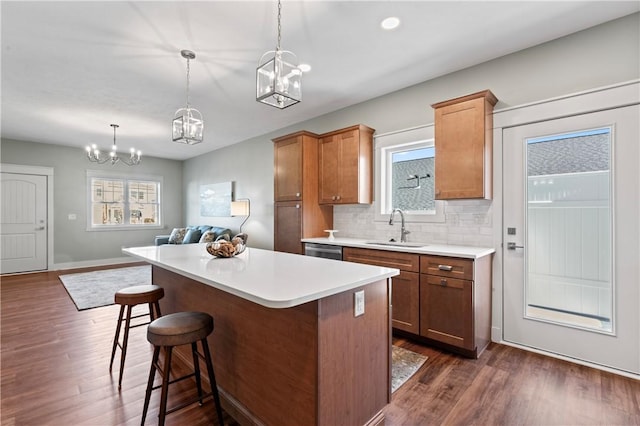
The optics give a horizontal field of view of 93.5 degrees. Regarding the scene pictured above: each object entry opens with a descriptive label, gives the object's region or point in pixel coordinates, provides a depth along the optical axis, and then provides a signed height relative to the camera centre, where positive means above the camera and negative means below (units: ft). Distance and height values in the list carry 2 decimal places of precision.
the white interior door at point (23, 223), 19.84 -0.67
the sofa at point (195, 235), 20.59 -1.59
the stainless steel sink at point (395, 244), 11.10 -1.18
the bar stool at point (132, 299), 7.55 -2.21
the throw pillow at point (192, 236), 22.22 -1.74
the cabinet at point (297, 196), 13.70 +0.79
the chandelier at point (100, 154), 16.71 +3.56
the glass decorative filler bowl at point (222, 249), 7.66 -0.92
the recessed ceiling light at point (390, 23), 7.93 +5.11
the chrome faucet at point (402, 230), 11.73 -0.67
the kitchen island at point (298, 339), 4.67 -2.28
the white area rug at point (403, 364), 7.47 -4.14
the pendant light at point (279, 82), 6.05 +2.76
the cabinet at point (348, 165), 12.59 +2.07
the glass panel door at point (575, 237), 7.64 -0.67
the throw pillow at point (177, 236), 23.06 -1.79
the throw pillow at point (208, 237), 20.48 -1.65
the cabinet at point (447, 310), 8.48 -2.87
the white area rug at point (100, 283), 14.17 -4.07
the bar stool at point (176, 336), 5.39 -2.26
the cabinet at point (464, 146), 9.19 +2.12
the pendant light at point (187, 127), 9.33 +2.70
